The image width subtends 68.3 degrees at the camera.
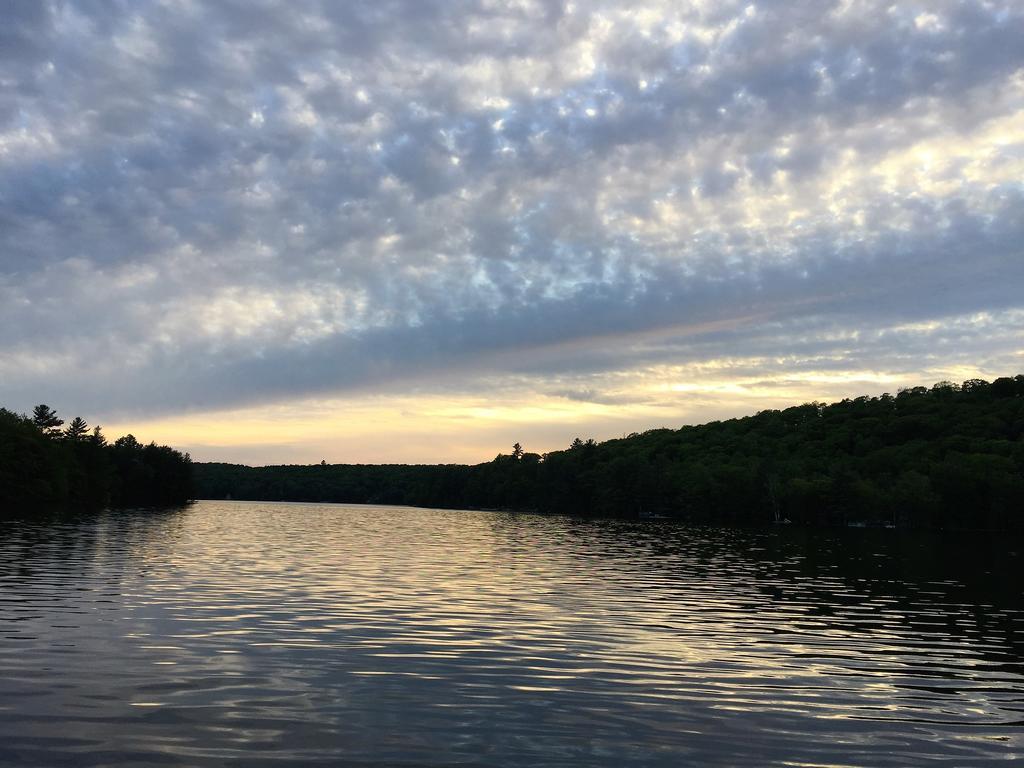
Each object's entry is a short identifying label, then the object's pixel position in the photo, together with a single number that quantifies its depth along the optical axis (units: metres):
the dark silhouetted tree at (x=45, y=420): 175.41
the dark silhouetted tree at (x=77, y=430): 181.00
